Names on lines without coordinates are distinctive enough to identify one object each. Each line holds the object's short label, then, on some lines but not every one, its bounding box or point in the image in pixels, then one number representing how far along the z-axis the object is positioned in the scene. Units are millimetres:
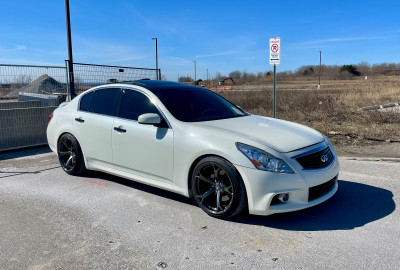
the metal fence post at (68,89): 8922
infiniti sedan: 3479
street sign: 7773
